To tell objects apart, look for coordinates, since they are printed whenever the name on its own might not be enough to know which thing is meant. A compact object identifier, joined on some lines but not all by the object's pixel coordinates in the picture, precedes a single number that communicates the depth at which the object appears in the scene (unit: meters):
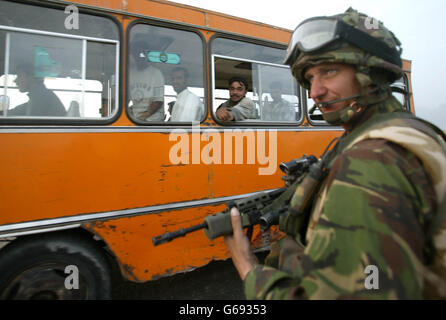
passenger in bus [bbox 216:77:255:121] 2.84
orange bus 2.03
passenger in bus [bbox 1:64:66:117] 2.08
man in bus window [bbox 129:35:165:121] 2.47
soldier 0.70
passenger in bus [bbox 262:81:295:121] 3.30
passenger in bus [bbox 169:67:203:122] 2.70
